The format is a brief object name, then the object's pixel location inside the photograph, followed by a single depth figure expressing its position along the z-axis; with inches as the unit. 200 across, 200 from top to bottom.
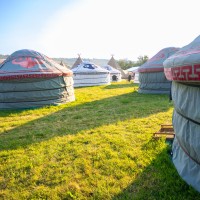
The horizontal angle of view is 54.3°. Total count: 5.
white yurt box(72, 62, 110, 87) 603.5
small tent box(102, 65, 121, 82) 836.7
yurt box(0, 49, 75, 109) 241.8
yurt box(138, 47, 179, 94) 319.6
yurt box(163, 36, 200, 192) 66.7
